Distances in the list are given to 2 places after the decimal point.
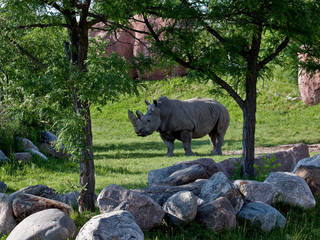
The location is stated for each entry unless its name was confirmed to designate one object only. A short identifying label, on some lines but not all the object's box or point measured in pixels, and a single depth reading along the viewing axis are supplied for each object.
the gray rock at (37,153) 21.56
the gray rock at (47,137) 25.84
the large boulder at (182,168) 15.53
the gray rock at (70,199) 12.95
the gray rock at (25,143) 22.64
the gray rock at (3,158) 19.88
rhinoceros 25.05
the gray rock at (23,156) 20.47
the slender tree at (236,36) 12.37
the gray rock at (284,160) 17.66
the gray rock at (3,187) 15.03
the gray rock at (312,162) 14.71
